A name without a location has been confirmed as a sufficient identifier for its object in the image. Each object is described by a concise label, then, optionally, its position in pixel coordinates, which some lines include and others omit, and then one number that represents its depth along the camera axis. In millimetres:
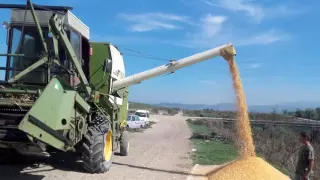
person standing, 6648
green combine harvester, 5672
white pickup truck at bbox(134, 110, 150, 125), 30762
